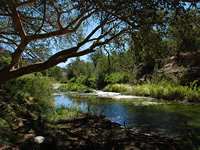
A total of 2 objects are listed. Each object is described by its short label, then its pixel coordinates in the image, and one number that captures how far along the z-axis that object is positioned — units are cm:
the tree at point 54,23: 401
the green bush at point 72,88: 2126
